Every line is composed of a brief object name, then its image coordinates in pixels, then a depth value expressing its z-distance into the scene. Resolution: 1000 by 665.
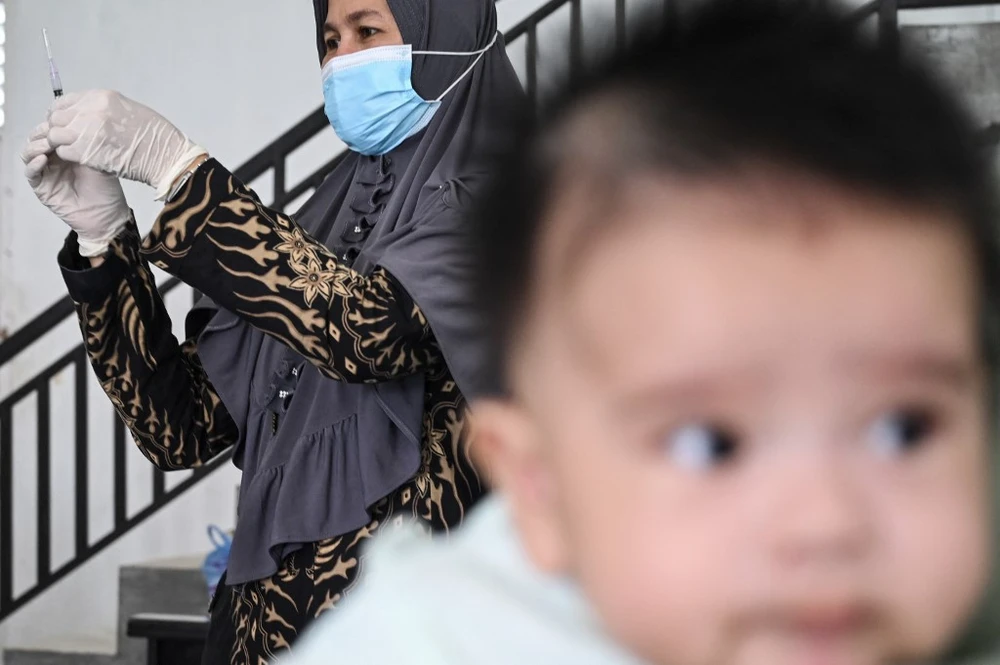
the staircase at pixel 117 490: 3.32
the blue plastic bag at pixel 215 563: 2.79
